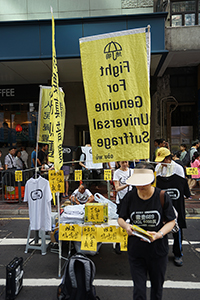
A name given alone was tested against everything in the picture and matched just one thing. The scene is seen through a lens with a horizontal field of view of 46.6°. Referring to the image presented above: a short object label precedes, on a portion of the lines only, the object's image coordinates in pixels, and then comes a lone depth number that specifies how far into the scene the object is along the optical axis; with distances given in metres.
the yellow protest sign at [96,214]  4.07
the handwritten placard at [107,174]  7.22
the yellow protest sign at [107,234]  3.89
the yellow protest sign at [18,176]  8.40
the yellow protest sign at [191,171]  7.86
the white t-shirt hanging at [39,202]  4.90
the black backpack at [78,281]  3.14
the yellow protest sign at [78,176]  7.16
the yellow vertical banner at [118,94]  3.29
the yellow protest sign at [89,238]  3.85
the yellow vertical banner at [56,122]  3.90
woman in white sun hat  2.52
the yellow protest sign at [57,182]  4.38
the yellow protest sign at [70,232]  4.00
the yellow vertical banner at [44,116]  5.52
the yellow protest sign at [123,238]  3.85
